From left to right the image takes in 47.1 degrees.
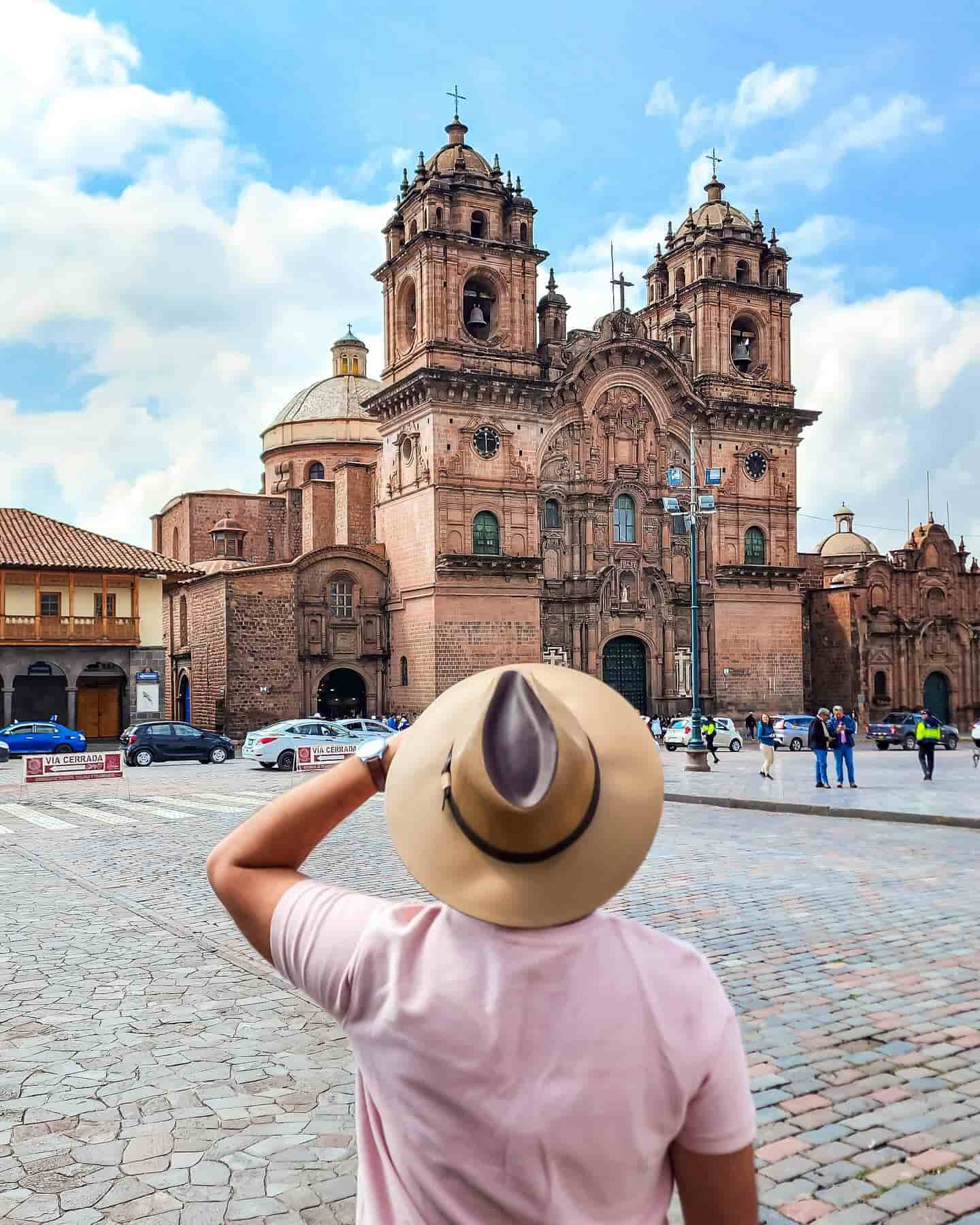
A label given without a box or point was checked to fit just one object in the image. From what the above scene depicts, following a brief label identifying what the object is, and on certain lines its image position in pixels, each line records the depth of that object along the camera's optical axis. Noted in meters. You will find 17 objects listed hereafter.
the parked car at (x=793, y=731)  38.28
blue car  34.31
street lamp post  26.62
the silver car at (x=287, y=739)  29.33
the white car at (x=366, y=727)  31.73
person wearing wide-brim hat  1.74
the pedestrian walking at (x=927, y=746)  23.27
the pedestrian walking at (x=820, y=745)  21.41
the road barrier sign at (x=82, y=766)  23.17
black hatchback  32.12
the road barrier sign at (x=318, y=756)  23.98
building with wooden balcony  38.50
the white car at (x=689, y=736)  36.94
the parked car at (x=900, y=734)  39.47
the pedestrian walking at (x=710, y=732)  30.28
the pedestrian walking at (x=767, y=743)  22.98
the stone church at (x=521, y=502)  41.41
